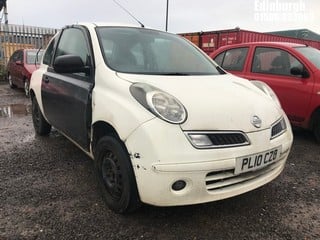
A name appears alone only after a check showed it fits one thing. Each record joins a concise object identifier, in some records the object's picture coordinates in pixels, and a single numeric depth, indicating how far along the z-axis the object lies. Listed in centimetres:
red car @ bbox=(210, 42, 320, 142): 372
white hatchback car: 178
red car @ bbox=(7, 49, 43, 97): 715
